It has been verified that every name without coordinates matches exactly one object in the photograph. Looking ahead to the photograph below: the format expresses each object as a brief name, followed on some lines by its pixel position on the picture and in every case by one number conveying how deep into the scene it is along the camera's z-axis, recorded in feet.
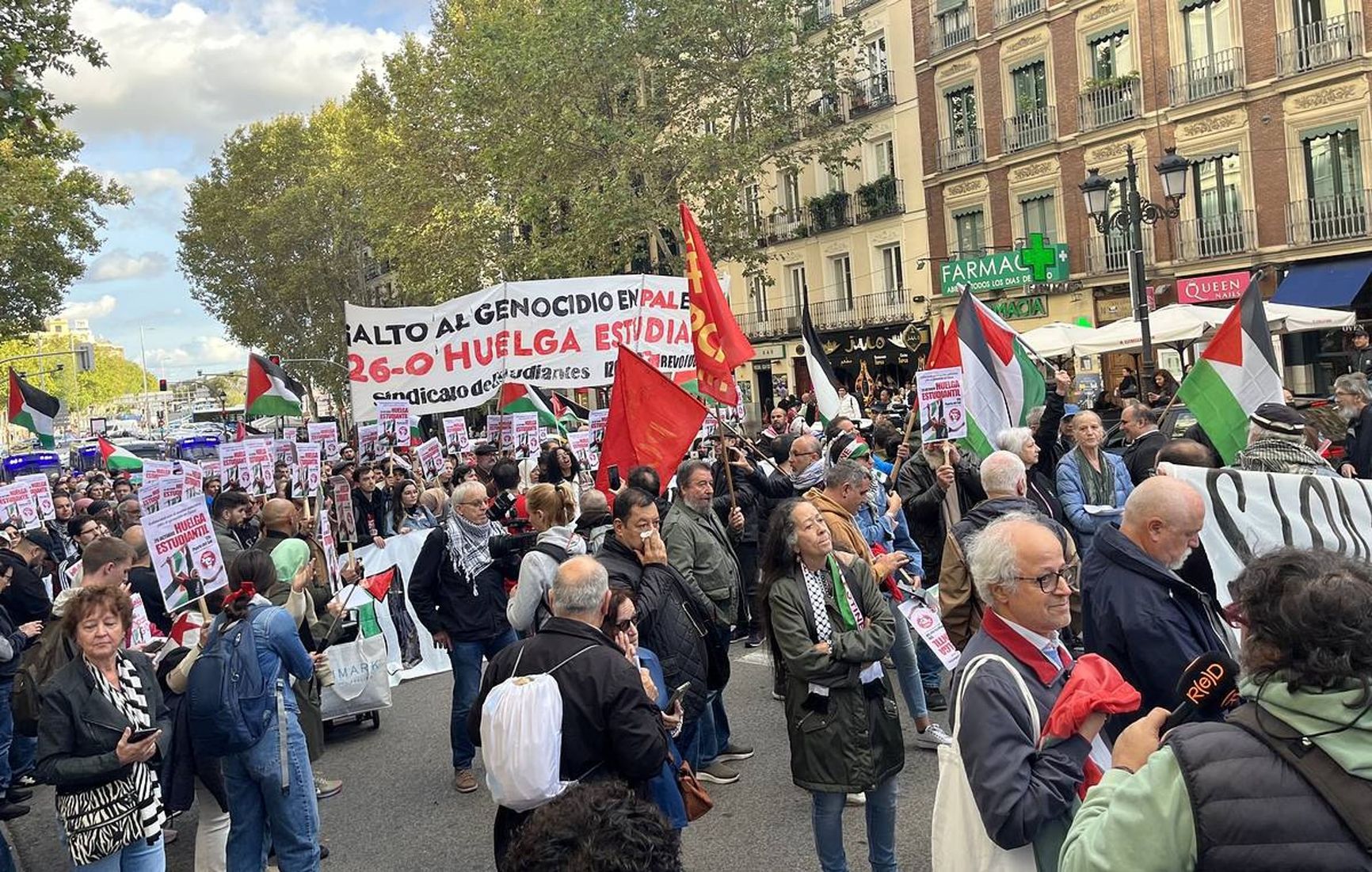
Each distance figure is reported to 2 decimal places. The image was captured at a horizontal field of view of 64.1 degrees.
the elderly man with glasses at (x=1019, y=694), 8.04
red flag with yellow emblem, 27.73
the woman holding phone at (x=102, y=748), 13.75
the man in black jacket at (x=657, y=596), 16.47
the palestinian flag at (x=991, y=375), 25.70
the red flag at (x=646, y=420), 23.97
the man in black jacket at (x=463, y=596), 21.68
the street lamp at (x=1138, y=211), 48.67
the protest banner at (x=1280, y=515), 12.39
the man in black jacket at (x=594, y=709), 11.68
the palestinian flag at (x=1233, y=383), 21.56
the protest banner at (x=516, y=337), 38.17
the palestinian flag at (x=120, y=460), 72.17
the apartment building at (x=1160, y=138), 73.67
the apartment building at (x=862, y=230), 108.37
